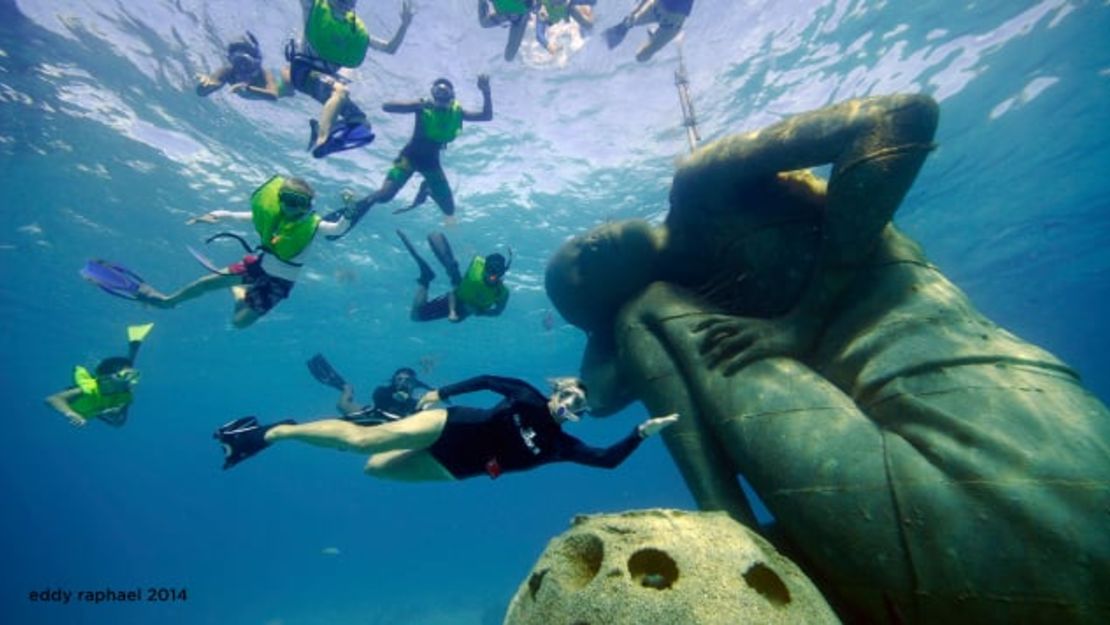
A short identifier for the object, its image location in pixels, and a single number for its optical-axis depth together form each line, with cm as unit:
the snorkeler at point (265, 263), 673
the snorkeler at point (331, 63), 750
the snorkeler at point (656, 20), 855
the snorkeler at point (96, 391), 779
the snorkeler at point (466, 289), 900
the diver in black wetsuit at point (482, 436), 473
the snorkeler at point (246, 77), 901
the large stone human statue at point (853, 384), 285
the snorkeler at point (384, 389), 906
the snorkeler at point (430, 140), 941
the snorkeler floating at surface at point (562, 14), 827
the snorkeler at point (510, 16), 805
